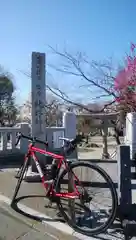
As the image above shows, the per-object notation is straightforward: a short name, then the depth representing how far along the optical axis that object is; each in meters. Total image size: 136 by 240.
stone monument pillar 5.59
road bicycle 3.09
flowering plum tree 5.43
